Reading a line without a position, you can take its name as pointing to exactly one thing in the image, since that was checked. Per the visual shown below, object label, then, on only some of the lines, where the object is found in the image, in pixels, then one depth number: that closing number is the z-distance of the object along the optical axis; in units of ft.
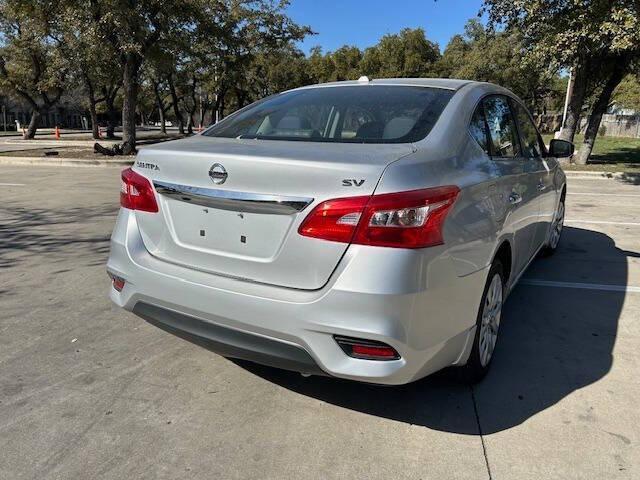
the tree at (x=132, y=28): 54.34
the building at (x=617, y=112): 223.75
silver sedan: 7.58
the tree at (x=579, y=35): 39.78
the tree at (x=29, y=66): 91.30
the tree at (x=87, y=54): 56.39
